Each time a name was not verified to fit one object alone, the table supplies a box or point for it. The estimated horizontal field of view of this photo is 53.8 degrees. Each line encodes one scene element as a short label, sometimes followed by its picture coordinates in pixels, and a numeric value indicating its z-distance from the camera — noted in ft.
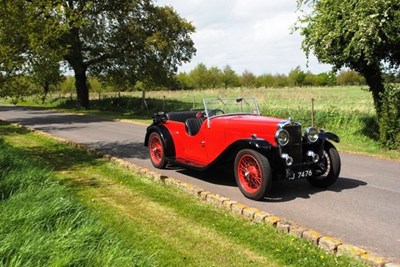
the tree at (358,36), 36.24
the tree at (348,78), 265.24
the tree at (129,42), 87.08
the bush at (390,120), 37.60
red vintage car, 20.16
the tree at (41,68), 32.68
